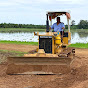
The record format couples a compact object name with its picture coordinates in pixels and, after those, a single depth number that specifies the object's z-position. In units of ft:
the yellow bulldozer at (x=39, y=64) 30.63
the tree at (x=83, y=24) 236.43
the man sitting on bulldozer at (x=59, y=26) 38.11
